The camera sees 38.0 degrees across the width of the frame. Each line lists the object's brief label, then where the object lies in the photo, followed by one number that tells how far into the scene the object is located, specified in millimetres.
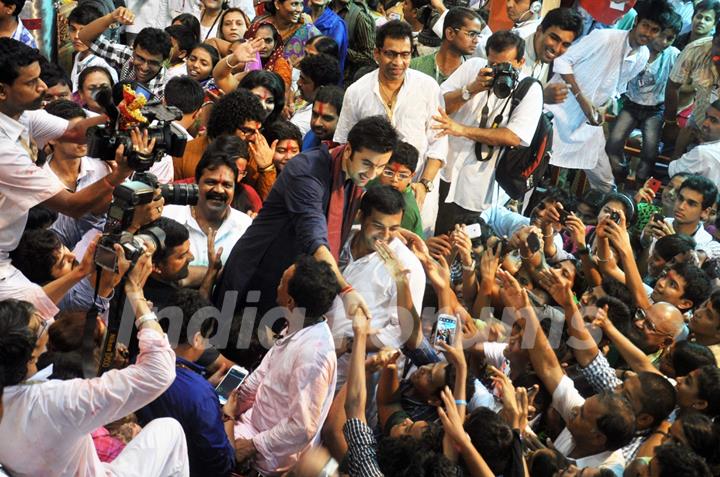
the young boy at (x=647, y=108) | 8352
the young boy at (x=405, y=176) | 5195
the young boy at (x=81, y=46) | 6605
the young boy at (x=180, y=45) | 7012
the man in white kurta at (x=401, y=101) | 5633
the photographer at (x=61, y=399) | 3074
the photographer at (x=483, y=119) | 5805
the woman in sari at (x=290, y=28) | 7117
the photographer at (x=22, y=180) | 3963
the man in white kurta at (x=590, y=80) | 7430
